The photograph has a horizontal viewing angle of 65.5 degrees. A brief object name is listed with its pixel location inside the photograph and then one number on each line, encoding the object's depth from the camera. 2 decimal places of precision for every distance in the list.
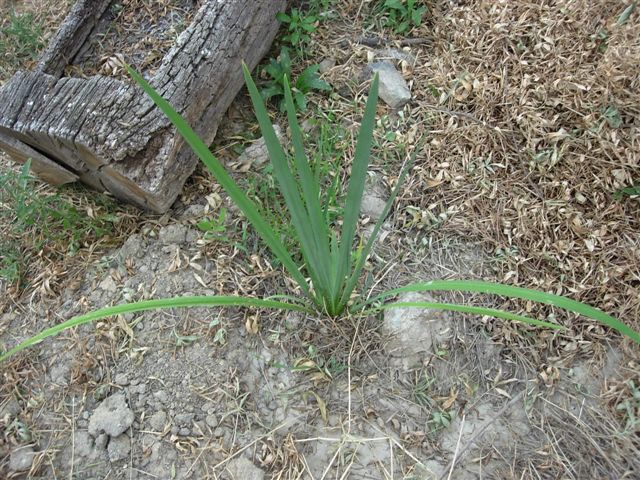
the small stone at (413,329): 1.47
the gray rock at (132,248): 1.67
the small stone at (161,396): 1.44
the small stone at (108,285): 1.63
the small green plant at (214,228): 1.61
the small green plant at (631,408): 1.31
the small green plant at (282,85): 1.86
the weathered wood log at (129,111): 1.55
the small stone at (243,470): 1.34
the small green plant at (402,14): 1.94
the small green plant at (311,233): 1.00
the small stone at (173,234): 1.68
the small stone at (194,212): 1.72
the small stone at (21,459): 1.40
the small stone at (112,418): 1.41
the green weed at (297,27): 1.91
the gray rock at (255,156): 1.79
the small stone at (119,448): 1.39
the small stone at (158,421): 1.41
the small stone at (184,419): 1.41
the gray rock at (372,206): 1.69
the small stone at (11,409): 1.47
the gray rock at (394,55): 1.93
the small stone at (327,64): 1.96
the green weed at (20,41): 2.20
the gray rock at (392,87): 1.83
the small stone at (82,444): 1.41
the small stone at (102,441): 1.41
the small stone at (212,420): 1.41
